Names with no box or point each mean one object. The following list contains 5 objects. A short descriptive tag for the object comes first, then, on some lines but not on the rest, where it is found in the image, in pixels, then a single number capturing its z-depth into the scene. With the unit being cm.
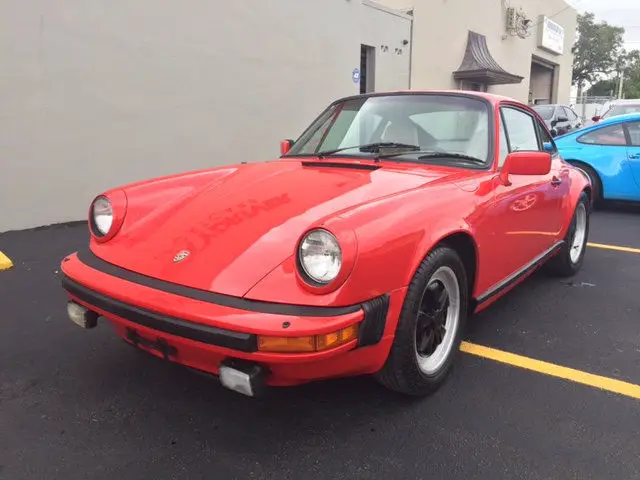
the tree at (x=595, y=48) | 5591
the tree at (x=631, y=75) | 6153
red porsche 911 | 190
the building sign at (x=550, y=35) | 2306
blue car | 700
